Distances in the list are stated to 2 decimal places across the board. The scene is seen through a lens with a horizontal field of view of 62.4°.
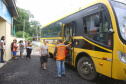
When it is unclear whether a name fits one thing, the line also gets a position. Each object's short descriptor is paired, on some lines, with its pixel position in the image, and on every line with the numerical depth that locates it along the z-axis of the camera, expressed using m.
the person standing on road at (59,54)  4.57
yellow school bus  3.07
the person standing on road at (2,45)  6.42
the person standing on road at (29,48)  8.46
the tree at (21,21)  39.89
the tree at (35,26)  57.30
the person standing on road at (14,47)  8.48
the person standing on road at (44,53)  5.60
